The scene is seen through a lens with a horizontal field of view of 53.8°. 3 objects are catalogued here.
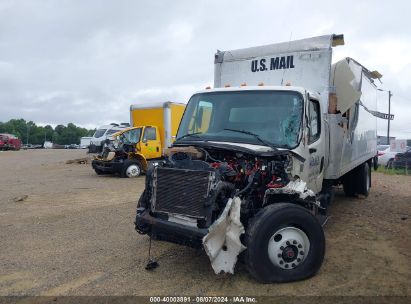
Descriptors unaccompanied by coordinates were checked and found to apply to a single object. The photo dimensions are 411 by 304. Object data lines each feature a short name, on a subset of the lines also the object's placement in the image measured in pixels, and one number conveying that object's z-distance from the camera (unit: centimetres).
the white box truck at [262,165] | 448
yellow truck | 1523
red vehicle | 3857
